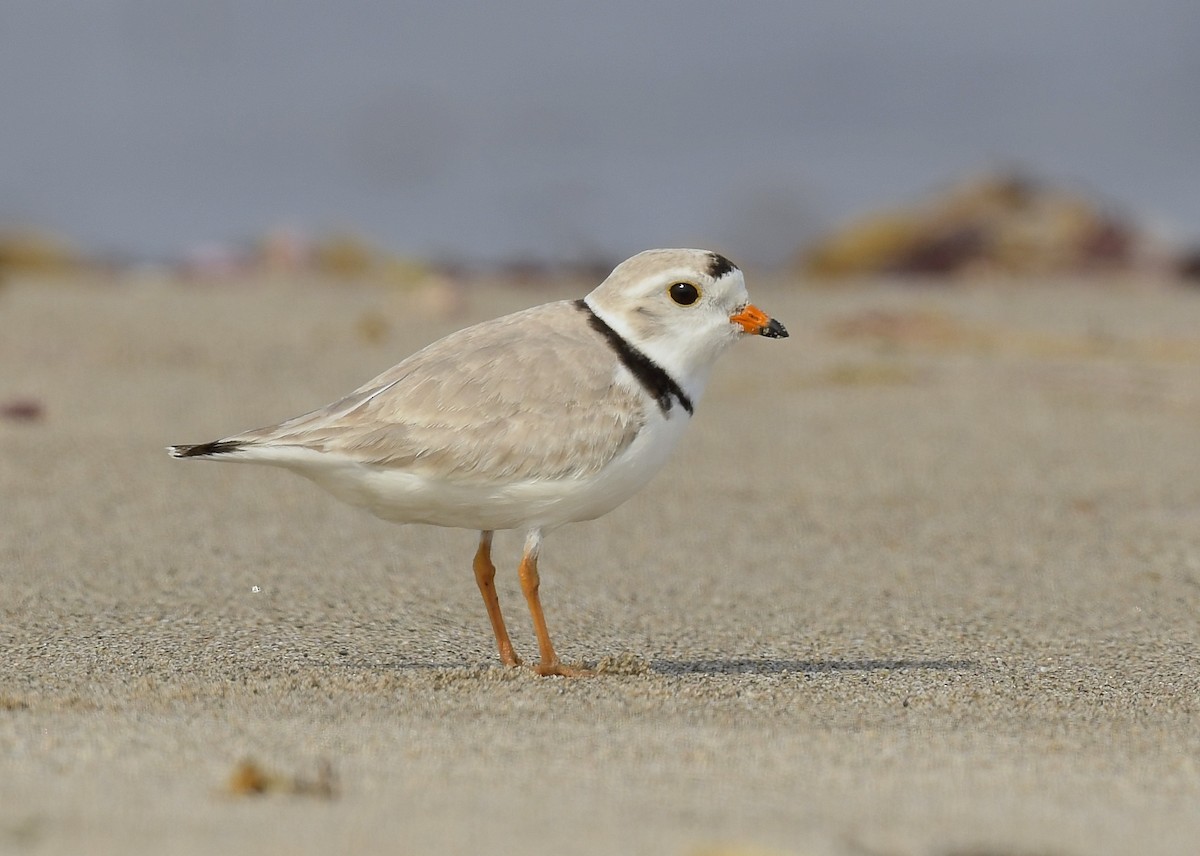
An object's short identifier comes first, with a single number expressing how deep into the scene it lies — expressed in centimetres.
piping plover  400
